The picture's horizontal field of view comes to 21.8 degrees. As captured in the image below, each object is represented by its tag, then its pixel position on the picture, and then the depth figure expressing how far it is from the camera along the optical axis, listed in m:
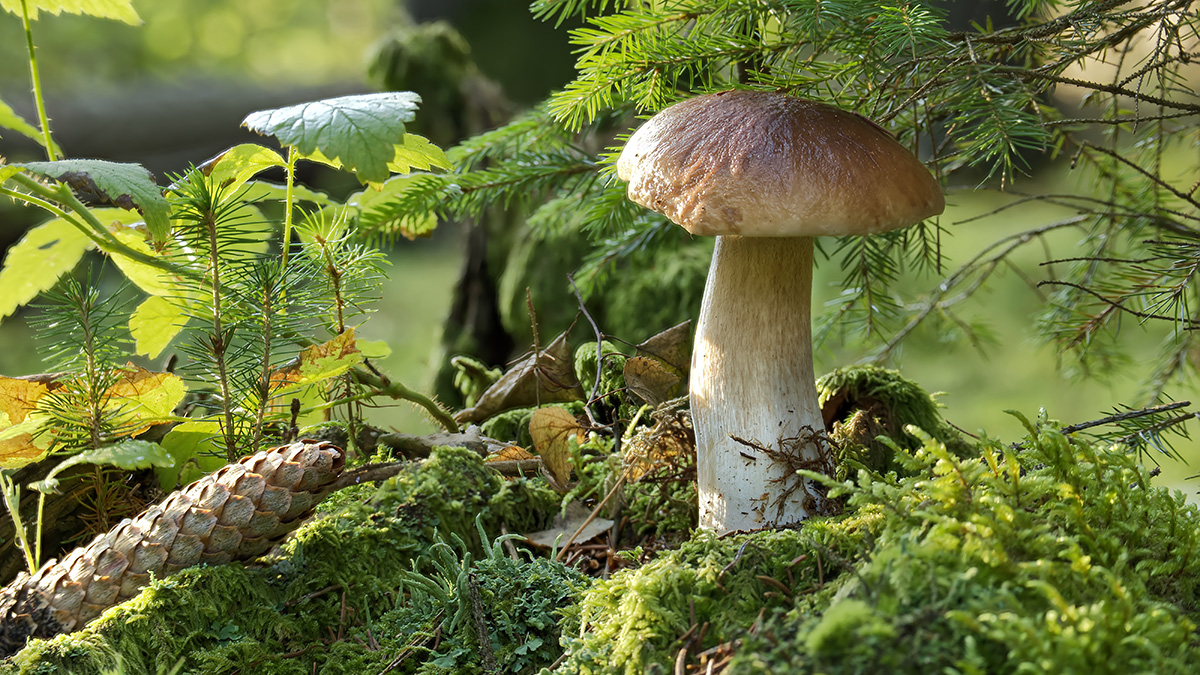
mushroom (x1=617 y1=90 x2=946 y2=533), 1.05
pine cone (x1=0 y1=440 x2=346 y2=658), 1.05
